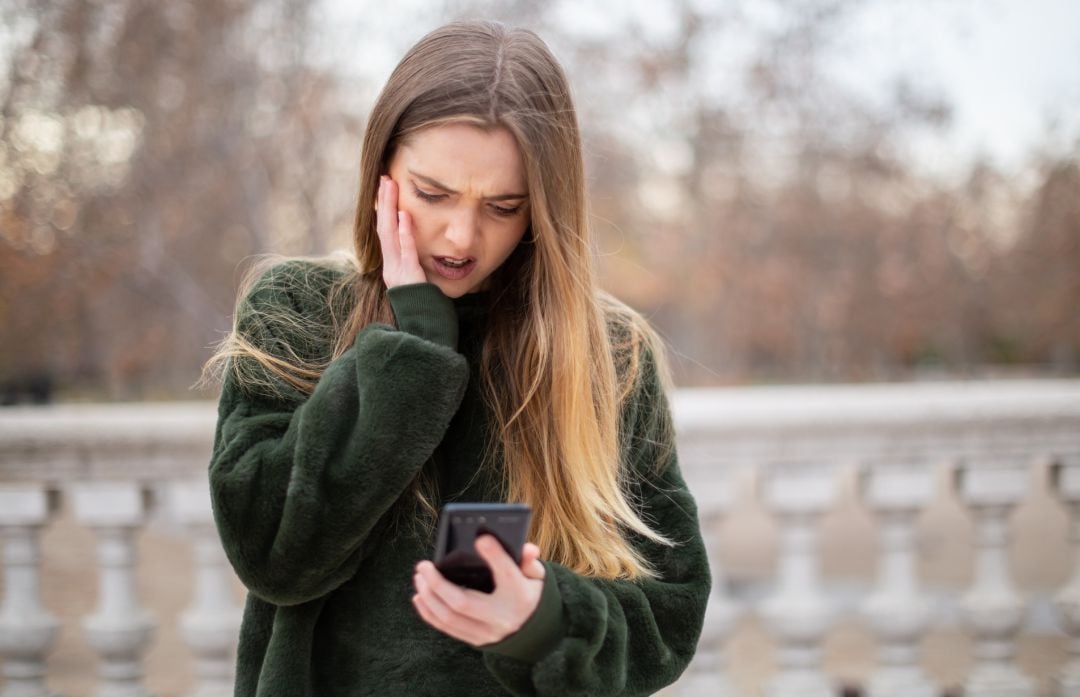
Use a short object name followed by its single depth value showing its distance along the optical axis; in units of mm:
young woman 1438
